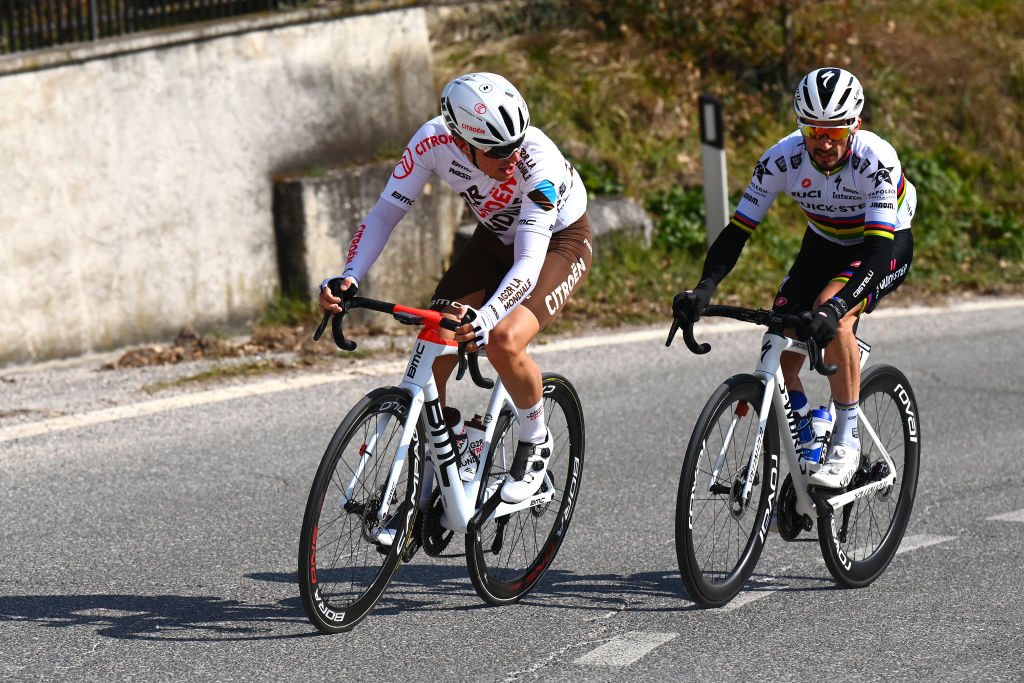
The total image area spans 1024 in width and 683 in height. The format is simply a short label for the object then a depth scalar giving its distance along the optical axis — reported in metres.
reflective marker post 22.41
